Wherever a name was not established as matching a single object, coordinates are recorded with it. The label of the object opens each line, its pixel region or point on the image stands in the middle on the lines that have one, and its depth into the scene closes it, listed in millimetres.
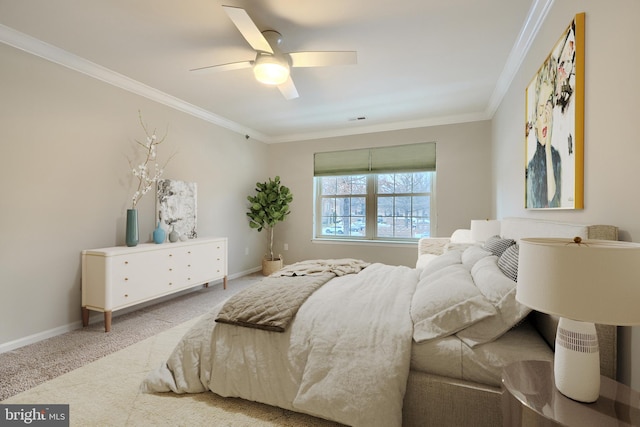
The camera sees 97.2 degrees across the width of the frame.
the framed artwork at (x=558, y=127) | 1479
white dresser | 2641
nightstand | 796
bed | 1258
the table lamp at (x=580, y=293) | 732
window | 4723
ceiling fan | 2148
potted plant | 5004
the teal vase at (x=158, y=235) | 3314
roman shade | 4621
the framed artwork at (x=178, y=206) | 3571
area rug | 1510
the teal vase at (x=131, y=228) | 2986
